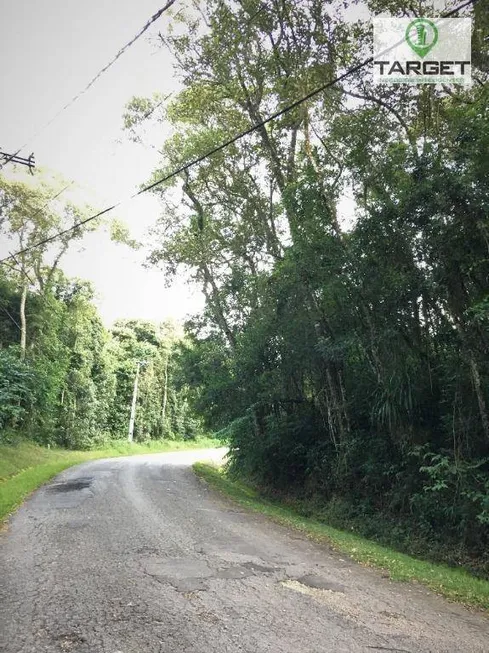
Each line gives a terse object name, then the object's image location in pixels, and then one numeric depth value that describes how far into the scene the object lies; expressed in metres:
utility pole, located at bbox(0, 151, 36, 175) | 11.54
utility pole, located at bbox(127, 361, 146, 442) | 31.67
